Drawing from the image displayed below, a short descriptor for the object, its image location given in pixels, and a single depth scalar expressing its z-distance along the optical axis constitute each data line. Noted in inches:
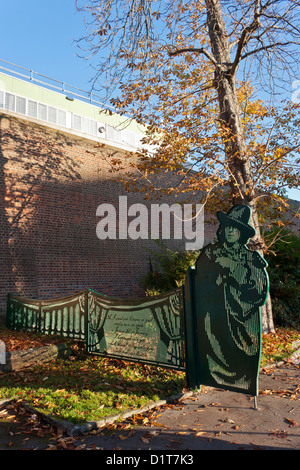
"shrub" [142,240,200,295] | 399.9
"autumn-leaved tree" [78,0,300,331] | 323.9
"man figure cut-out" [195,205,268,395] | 166.2
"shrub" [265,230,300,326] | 384.2
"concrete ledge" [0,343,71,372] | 249.4
